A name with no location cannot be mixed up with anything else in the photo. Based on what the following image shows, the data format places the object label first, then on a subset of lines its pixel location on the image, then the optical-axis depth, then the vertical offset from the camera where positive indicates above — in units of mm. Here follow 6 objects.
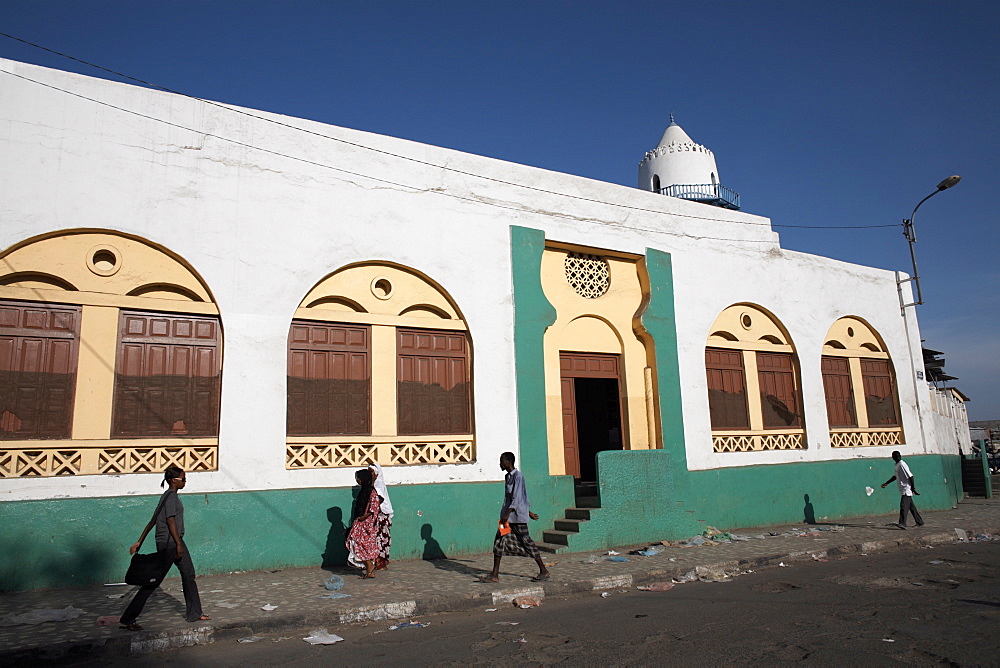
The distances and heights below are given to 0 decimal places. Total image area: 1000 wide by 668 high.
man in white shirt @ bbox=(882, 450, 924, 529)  12258 -750
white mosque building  8227 +1739
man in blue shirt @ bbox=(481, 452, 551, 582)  8008 -723
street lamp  16297 +4736
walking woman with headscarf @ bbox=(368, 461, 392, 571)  8773 -647
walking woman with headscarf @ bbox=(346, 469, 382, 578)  8500 -727
